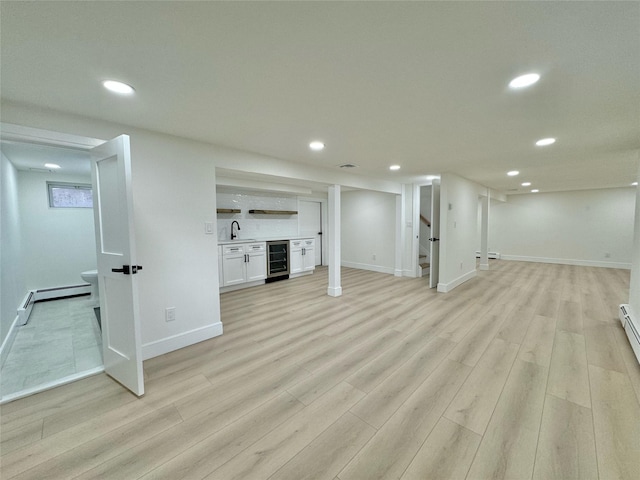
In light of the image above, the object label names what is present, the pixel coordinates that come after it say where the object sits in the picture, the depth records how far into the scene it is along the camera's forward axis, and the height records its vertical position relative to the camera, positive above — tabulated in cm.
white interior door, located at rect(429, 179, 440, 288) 491 -21
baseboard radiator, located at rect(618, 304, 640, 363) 245 -110
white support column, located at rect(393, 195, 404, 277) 592 -16
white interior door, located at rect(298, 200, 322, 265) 702 +17
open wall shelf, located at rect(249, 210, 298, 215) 584 +38
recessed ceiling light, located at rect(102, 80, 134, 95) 157 +90
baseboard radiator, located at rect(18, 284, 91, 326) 336 -107
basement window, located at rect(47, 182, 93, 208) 434 +61
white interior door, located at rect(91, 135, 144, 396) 188 -26
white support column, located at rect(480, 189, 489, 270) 681 -18
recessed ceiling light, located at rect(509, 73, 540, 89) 149 +87
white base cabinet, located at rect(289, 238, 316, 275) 590 -68
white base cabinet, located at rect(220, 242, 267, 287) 476 -69
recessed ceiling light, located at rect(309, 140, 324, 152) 276 +92
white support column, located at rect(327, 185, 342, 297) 442 -25
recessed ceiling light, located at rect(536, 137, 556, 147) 268 +90
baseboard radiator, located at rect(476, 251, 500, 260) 849 -101
